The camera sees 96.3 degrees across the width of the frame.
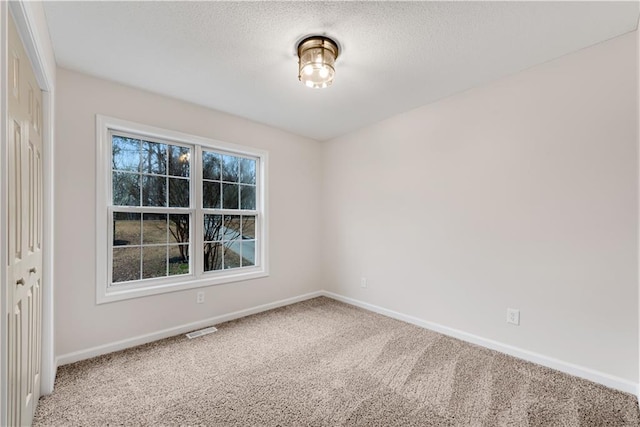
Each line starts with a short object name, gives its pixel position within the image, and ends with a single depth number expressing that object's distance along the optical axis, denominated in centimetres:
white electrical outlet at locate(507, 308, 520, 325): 237
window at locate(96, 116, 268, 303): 256
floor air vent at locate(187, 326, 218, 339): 278
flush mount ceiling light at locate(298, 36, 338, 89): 193
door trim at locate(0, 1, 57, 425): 133
